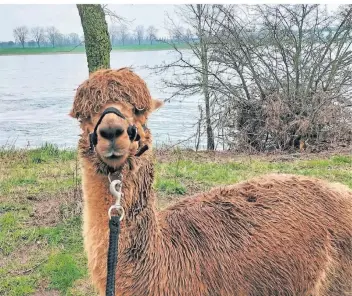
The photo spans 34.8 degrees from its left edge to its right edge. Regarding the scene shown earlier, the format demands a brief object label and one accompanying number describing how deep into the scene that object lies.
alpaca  2.93
